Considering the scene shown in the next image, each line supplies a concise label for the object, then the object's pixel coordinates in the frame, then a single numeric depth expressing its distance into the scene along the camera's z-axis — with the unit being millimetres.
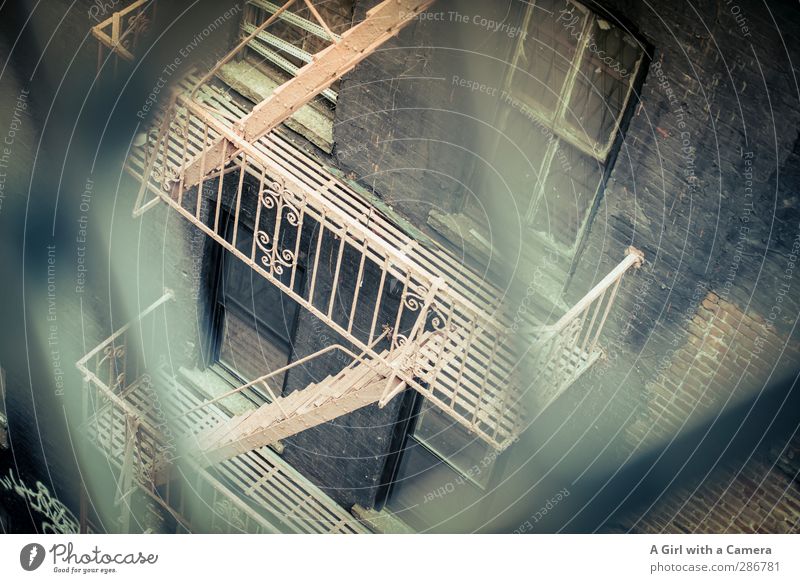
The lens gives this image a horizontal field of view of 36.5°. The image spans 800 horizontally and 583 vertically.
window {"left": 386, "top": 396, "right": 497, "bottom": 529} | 9320
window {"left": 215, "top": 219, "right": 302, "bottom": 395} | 9703
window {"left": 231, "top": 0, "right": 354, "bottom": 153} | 8352
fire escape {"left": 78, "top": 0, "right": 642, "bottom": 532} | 7672
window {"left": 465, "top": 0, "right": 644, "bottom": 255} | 7086
